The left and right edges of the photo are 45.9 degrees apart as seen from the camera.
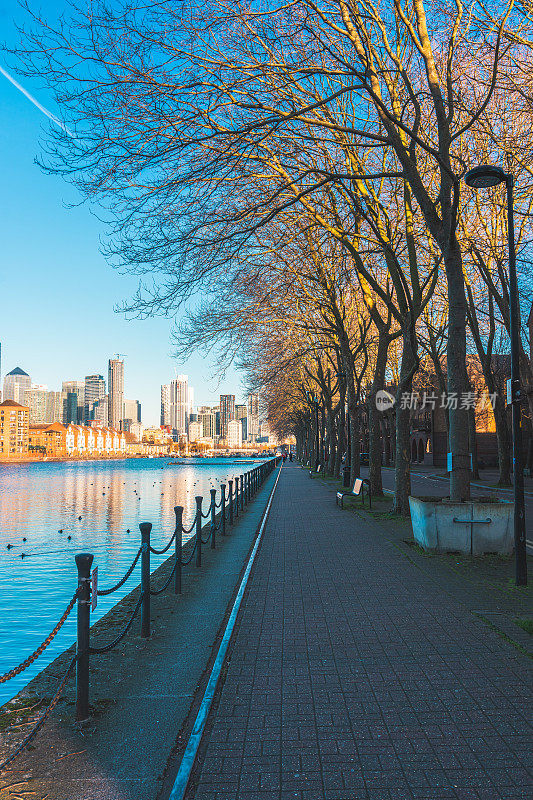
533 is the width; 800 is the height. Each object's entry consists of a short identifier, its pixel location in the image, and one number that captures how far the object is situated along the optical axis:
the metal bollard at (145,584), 7.00
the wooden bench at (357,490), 21.62
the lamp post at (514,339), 9.23
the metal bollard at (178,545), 9.12
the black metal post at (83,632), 4.88
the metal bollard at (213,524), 14.08
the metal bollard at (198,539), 11.73
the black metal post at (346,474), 29.06
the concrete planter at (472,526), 11.44
